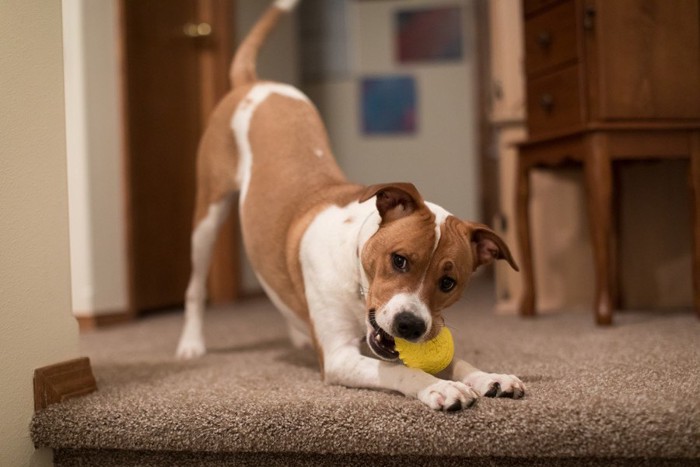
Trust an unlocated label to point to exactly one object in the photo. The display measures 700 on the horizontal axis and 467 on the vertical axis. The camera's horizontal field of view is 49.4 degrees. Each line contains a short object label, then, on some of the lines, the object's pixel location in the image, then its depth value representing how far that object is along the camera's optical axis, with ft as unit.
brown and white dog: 5.58
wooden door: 13.48
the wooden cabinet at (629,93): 9.21
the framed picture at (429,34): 21.11
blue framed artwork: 21.27
